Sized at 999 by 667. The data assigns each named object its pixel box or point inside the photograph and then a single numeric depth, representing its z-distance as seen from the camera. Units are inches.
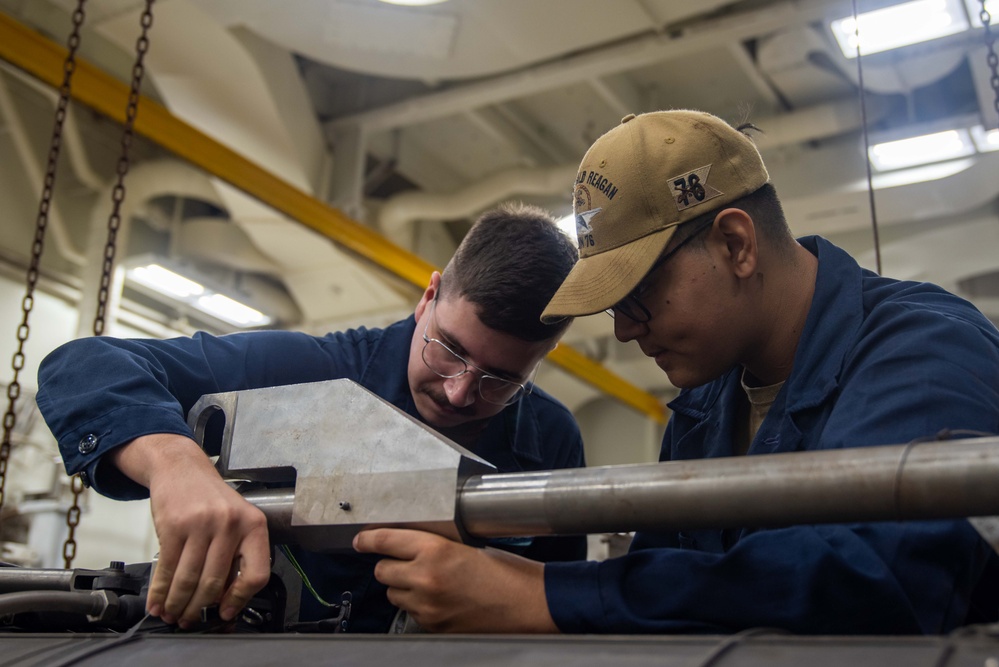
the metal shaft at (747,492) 26.7
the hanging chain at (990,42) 76.8
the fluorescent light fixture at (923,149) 171.9
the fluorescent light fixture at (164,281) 219.6
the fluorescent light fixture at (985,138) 171.2
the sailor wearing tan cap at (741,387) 32.1
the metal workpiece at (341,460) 36.4
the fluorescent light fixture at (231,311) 235.5
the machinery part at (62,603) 39.0
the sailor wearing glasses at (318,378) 38.1
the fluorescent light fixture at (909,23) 139.7
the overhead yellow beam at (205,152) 130.3
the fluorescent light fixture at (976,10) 140.7
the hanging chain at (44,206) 100.2
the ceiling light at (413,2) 143.0
